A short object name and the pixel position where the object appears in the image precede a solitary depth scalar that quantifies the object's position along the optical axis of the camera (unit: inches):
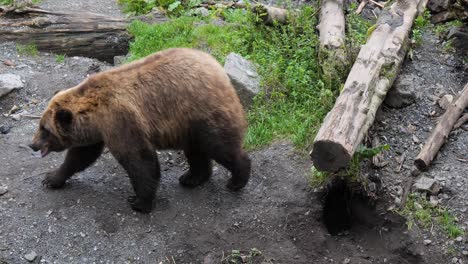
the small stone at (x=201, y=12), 408.8
